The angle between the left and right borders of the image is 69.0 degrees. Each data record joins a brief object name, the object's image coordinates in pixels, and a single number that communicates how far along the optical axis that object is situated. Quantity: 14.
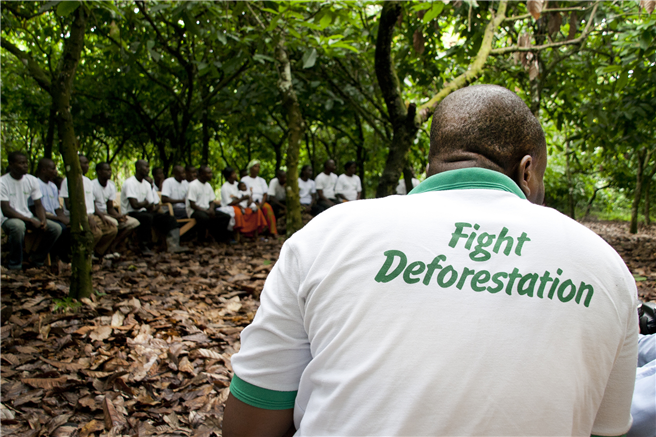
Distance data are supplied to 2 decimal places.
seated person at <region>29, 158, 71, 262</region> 6.38
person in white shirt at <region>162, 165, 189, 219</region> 8.86
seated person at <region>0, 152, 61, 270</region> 5.66
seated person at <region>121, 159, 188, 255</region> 7.68
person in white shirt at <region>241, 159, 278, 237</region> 9.95
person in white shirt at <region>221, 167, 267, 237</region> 9.22
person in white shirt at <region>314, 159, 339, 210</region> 11.08
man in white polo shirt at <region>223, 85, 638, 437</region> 1.02
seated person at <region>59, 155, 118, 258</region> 6.71
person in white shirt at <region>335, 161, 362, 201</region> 11.19
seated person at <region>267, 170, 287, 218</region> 10.95
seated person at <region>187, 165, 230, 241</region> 8.84
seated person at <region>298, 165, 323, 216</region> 11.35
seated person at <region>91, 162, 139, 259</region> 7.26
